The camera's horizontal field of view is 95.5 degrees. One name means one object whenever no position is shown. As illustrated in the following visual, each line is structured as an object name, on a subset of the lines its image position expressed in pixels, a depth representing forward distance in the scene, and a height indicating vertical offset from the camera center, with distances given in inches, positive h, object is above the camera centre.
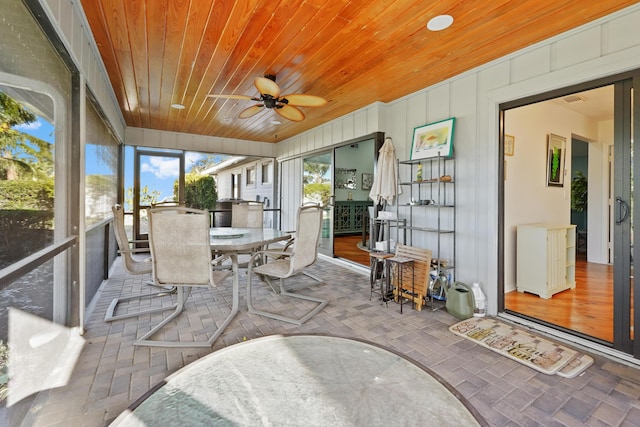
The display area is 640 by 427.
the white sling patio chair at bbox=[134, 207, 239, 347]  88.3 -12.4
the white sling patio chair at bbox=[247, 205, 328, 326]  107.6 -16.8
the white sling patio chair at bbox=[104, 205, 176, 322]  107.1 -20.8
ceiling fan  109.9 +46.7
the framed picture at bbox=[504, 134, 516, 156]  140.8 +33.7
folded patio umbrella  152.0 +19.8
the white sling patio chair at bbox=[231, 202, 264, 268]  176.4 -2.3
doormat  78.1 -40.8
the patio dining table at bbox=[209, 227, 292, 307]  100.4 -10.6
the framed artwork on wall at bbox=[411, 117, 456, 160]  130.9 +34.5
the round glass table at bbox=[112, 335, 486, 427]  32.7 -23.3
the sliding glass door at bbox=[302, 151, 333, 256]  221.3 +21.2
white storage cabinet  134.9 -22.4
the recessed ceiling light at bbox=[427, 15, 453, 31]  88.2 +59.4
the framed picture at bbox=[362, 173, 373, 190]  345.7 +38.6
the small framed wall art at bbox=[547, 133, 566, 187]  160.4 +30.1
